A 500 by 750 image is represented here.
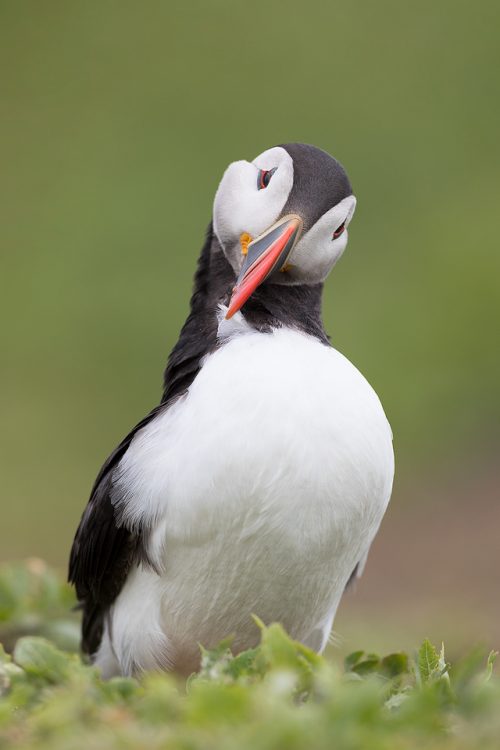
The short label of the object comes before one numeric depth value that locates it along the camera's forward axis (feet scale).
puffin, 28.40
